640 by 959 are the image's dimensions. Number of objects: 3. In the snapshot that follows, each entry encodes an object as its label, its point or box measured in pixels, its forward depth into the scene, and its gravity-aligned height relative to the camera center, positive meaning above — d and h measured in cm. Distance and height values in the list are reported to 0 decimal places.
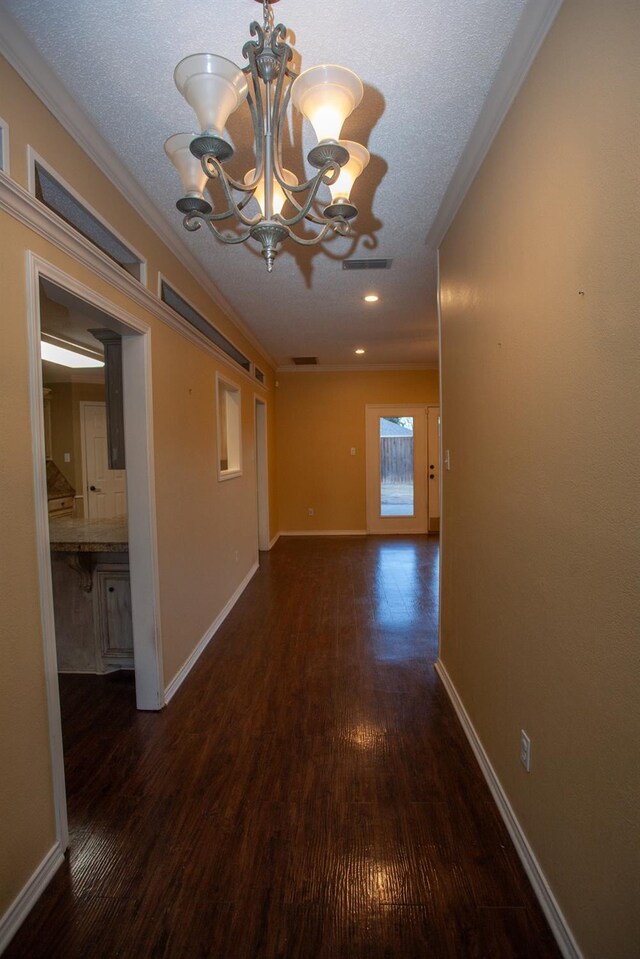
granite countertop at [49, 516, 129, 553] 259 -48
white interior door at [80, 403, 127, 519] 640 -15
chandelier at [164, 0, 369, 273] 111 +89
